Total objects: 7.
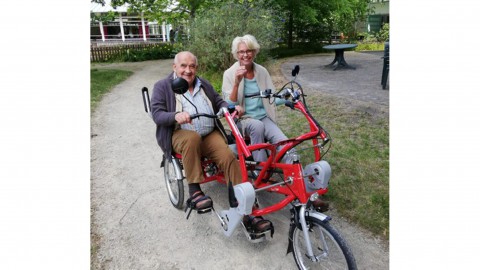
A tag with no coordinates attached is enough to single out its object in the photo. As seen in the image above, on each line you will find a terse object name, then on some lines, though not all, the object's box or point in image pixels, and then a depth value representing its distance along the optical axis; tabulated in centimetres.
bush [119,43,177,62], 1822
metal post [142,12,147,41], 3212
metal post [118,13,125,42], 3177
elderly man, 277
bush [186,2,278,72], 903
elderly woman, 317
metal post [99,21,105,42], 3238
